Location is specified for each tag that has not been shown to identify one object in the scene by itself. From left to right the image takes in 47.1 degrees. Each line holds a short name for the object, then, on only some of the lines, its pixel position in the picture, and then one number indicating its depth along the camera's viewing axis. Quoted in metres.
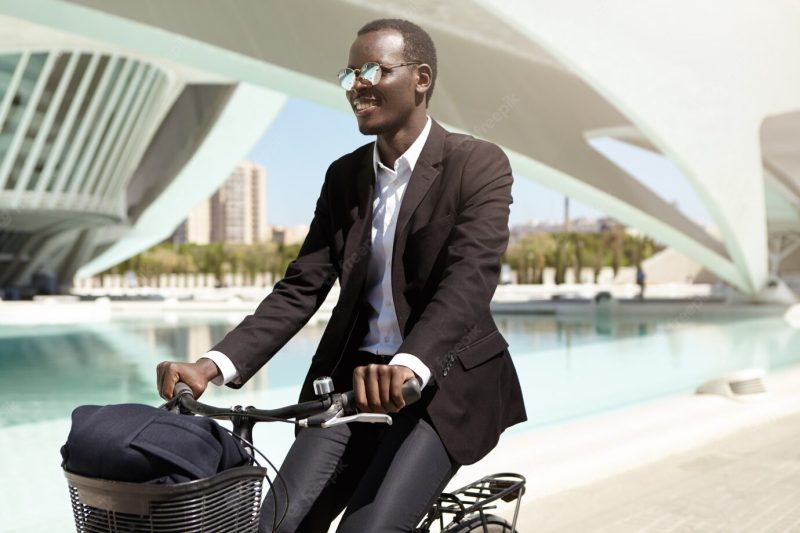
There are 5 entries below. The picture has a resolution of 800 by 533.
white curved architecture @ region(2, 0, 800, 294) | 15.64
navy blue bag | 1.46
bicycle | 1.46
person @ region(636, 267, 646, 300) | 36.03
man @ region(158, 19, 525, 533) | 2.03
